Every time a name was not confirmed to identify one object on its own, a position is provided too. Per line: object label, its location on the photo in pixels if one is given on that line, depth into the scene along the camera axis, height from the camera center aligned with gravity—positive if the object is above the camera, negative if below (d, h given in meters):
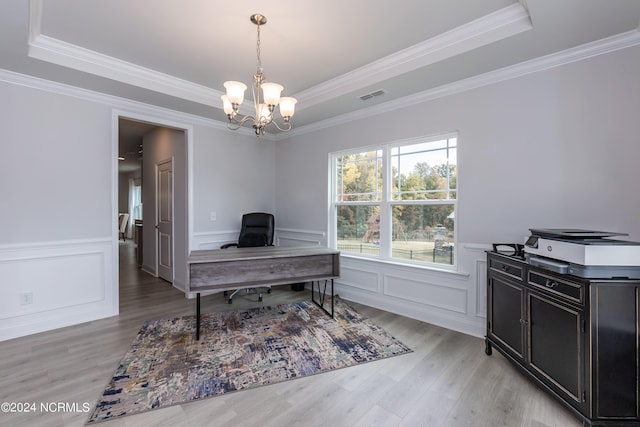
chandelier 2.14 +0.87
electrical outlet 2.81 -0.85
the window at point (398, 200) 3.14 +0.14
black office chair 4.09 -0.28
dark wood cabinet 1.58 -0.77
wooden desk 2.65 -0.56
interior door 4.61 -0.10
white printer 1.58 -0.25
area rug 1.95 -1.21
